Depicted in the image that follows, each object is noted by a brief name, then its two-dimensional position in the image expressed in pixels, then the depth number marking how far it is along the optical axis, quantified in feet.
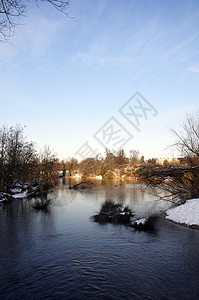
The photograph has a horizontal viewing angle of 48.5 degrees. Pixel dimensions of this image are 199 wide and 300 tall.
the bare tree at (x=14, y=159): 74.43
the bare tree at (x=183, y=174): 46.78
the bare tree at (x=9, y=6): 10.85
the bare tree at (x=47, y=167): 98.58
